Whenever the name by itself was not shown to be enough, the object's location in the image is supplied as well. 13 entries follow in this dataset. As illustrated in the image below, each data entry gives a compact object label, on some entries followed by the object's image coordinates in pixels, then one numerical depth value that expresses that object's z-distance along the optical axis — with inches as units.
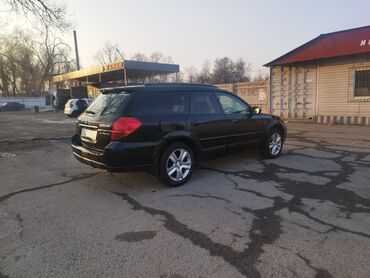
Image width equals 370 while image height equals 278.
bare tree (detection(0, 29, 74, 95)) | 2316.1
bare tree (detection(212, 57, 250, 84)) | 2785.4
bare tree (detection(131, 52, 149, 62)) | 3249.0
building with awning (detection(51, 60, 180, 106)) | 1035.3
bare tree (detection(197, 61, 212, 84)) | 2694.4
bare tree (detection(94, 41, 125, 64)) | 3289.9
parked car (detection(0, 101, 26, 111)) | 1809.8
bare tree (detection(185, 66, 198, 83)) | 2807.6
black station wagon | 184.5
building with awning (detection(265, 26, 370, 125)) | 553.6
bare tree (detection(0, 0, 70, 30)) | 529.5
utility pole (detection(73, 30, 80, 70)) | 1296.1
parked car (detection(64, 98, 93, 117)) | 920.8
